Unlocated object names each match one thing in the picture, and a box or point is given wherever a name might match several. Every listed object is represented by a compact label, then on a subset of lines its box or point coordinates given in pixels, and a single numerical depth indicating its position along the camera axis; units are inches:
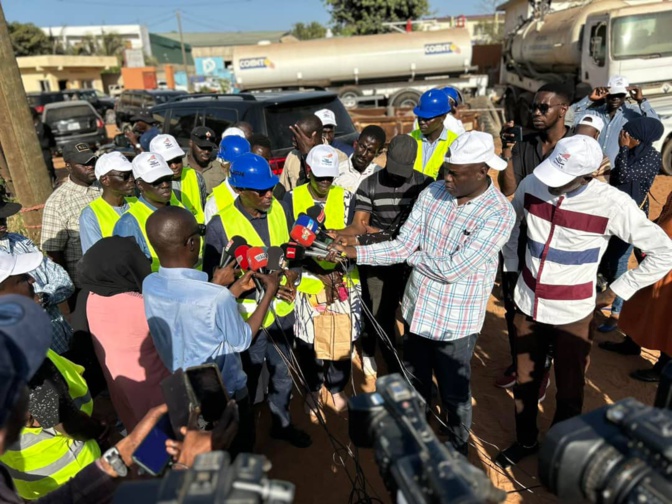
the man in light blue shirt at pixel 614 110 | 193.4
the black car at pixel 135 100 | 752.3
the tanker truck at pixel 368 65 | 656.4
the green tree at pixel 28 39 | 1481.4
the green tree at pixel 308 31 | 2111.2
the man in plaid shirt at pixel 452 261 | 94.9
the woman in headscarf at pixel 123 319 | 89.0
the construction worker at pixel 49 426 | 70.6
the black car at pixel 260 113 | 246.7
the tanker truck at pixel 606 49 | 336.5
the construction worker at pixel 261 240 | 109.2
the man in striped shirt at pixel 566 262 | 92.8
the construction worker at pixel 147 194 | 117.2
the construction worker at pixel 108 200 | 123.5
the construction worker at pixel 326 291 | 126.4
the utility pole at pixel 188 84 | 1439.2
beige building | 1250.4
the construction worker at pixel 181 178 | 156.2
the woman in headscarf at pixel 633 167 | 164.4
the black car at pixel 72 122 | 557.0
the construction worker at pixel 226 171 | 134.3
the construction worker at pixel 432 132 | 160.4
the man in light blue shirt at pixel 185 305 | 77.8
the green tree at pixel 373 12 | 1029.2
